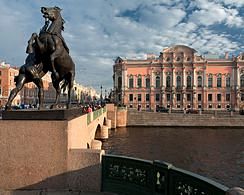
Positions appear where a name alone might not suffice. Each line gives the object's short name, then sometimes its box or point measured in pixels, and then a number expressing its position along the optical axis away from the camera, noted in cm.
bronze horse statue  504
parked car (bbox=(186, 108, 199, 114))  3966
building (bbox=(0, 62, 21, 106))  5138
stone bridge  416
